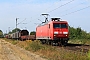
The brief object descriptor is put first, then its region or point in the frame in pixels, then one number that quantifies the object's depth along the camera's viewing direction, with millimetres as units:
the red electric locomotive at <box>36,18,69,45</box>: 34156
